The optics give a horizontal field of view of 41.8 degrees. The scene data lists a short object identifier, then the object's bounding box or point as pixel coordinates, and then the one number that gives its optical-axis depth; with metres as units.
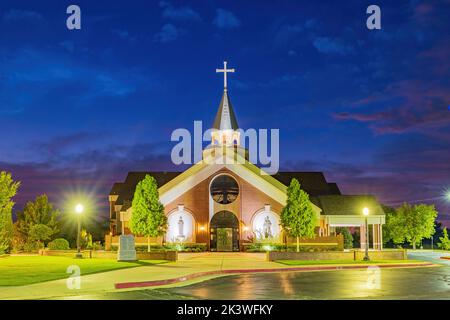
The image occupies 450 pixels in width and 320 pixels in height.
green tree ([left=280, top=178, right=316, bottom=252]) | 41.54
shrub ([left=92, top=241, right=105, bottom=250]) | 47.92
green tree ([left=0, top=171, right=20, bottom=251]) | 33.28
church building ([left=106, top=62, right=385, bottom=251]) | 49.81
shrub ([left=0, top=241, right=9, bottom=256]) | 35.36
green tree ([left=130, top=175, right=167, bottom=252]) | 43.22
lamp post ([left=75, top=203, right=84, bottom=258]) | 38.20
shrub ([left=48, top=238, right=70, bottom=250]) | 46.91
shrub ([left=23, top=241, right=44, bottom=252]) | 52.30
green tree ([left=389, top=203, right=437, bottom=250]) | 65.88
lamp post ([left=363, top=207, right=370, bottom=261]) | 35.67
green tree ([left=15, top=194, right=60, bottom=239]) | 54.53
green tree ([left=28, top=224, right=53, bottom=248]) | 52.97
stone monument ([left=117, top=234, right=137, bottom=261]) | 34.50
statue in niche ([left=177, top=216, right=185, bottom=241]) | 49.53
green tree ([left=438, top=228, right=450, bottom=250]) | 62.54
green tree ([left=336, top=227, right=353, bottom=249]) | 61.50
